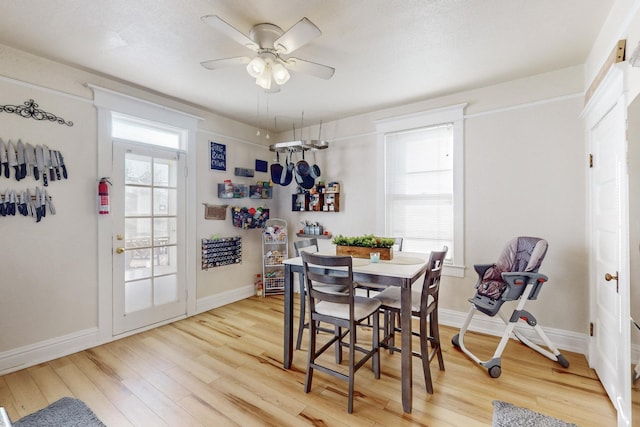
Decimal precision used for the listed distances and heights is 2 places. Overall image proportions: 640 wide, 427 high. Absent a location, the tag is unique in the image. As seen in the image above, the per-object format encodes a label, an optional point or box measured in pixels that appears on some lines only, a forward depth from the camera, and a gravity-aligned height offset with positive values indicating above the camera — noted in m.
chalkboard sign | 3.89 +0.71
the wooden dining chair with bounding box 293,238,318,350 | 2.63 -0.63
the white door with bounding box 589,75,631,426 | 1.60 -0.29
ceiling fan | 1.89 +1.04
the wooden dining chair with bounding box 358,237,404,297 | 2.73 -0.66
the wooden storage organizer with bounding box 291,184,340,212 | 4.13 +0.14
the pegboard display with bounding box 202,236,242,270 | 3.82 -0.55
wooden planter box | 2.45 -0.35
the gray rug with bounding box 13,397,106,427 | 1.79 -1.28
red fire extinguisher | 2.81 +0.12
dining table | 1.92 -0.48
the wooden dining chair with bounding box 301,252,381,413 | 1.91 -0.69
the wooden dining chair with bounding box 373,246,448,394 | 2.05 -0.71
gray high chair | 2.34 -0.63
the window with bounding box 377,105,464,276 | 3.27 +0.36
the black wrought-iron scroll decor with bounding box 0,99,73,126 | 2.38 +0.79
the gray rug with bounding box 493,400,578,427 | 1.77 -1.25
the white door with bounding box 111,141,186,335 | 3.01 -0.28
